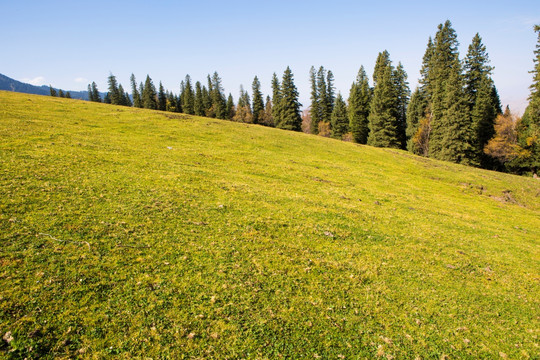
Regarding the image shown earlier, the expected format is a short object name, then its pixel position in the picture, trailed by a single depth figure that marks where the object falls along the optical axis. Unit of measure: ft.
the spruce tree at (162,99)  424.25
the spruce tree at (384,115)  230.89
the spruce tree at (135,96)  422.00
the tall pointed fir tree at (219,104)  355.81
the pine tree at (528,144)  193.75
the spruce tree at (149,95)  370.94
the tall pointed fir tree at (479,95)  204.95
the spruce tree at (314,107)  343.87
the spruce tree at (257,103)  354.74
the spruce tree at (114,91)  409.49
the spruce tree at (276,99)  301.76
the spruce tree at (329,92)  347.97
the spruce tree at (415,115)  242.17
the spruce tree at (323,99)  341.62
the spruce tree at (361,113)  274.36
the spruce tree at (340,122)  302.04
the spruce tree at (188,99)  394.32
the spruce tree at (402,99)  266.36
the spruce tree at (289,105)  287.89
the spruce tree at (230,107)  414.86
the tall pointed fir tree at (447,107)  187.11
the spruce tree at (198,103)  384.27
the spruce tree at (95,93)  474.49
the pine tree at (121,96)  422.16
